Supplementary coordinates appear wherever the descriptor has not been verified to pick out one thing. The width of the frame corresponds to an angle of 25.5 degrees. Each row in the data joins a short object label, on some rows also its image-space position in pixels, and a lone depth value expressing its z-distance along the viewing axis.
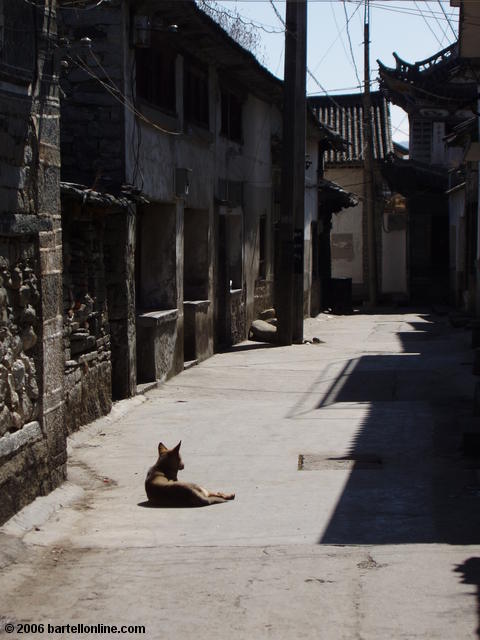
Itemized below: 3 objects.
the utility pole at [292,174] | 18.20
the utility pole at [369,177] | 30.36
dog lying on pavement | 7.35
